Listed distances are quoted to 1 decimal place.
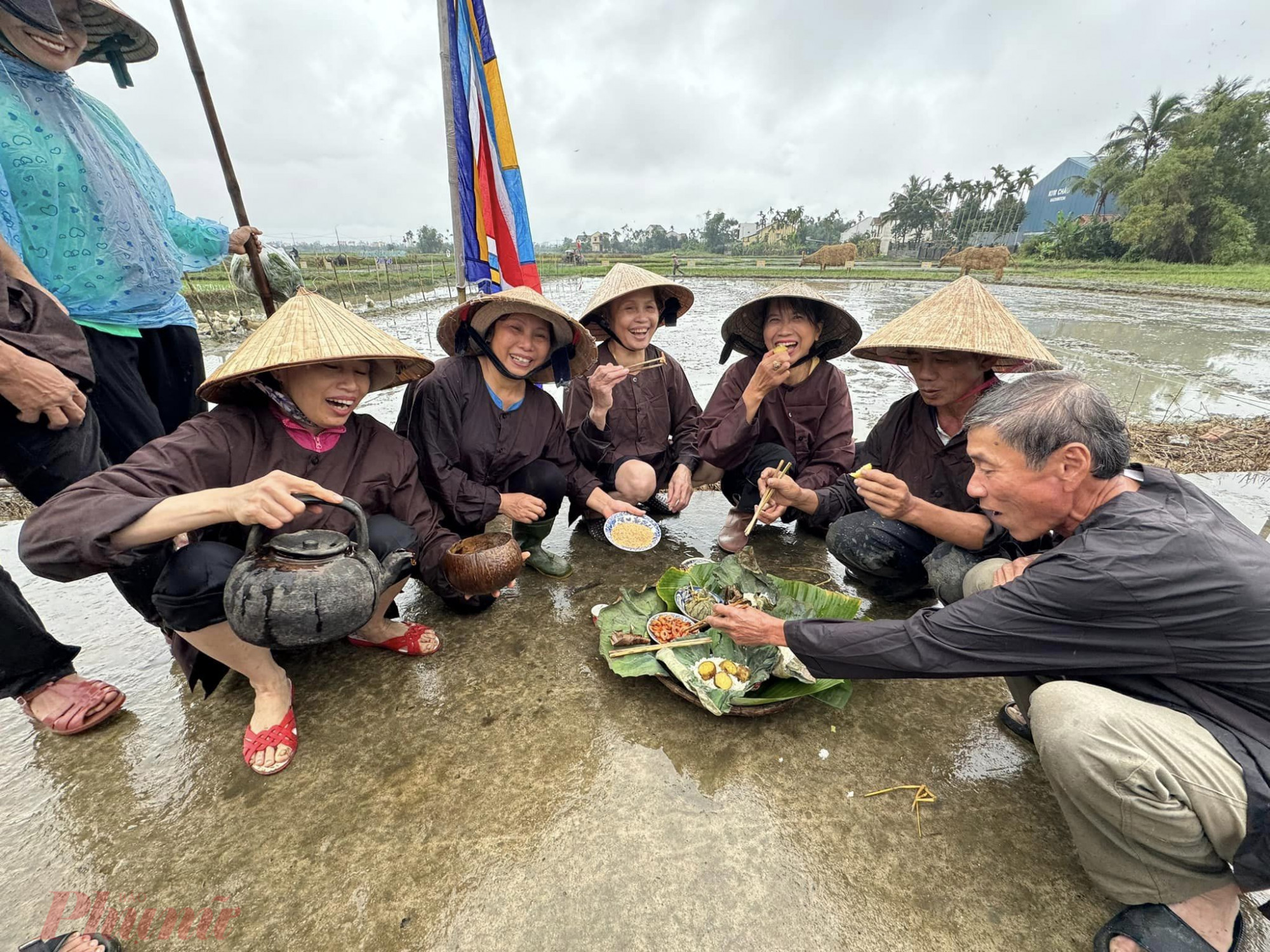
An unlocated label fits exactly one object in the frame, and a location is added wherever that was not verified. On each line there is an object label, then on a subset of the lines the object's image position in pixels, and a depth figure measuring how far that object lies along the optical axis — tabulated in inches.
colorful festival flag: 146.6
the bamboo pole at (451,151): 143.1
